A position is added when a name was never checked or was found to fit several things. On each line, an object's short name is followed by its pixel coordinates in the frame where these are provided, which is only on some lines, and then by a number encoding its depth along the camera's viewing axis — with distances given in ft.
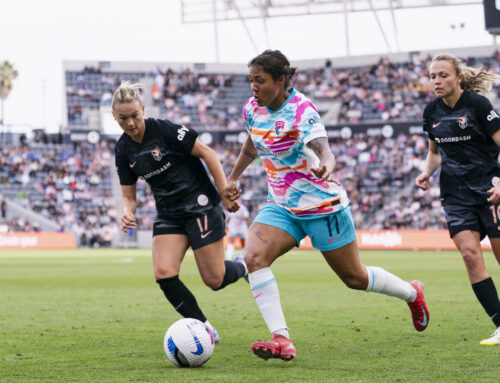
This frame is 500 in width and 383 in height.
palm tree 223.71
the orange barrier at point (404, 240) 109.60
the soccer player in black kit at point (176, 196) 22.88
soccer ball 19.34
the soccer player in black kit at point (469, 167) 22.21
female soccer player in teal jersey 19.57
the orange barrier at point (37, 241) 132.46
